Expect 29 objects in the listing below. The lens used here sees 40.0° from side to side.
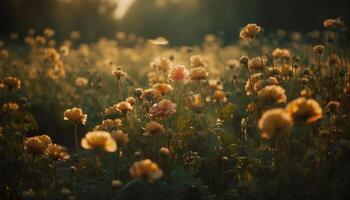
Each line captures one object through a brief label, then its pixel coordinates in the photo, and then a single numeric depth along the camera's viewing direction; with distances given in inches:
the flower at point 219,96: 173.8
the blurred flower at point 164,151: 112.8
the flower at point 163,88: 137.9
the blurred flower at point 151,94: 129.1
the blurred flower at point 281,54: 168.1
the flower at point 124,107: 126.6
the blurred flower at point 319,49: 149.6
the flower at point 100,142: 101.0
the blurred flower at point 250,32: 139.3
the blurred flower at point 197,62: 171.3
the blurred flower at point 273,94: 107.1
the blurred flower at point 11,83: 158.4
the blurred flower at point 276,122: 93.0
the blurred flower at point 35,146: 119.3
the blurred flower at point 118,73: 148.9
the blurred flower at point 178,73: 147.0
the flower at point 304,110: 95.8
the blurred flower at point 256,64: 147.9
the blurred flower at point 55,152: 121.3
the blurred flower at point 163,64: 165.8
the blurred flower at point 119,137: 111.9
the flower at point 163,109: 118.3
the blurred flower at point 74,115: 127.0
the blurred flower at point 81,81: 231.6
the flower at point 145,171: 97.3
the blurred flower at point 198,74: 151.6
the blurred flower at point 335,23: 154.6
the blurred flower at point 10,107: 155.6
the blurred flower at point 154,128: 115.0
